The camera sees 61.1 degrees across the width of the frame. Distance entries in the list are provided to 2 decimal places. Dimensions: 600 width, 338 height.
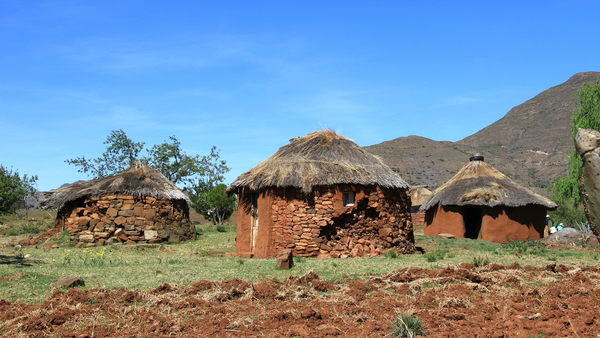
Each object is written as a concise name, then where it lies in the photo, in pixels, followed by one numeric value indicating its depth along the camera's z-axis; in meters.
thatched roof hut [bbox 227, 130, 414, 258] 13.02
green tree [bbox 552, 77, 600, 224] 25.47
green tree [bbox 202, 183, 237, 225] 30.47
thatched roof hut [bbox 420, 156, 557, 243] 20.19
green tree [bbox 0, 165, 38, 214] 33.12
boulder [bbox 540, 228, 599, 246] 16.91
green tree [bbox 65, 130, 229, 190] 34.62
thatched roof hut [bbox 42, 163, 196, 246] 17.36
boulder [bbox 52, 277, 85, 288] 7.66
